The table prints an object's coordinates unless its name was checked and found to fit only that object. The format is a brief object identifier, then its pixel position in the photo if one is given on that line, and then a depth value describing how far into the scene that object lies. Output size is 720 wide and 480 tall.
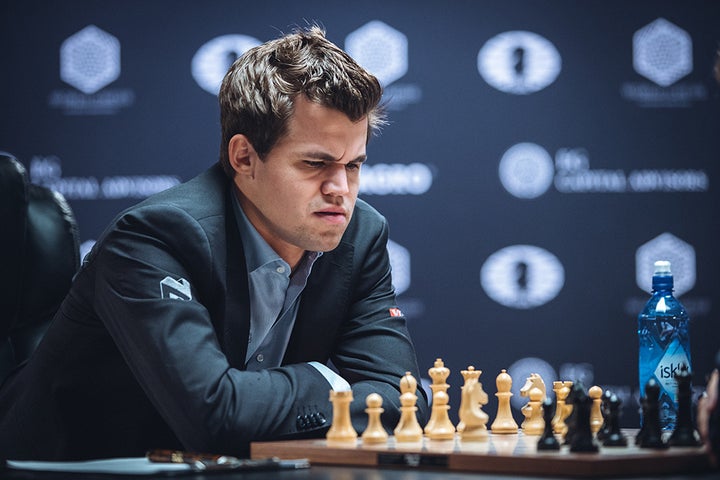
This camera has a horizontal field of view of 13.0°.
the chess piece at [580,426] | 3.04
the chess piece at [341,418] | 3.16
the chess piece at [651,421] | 3.06
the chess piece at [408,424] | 3.16
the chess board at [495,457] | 2.99
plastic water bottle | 3.35
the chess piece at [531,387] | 3.29
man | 3.38
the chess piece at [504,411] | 3.28
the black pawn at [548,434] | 3.05
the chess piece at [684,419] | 3.07
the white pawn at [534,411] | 3.28
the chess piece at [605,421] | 3.11
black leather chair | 3.63
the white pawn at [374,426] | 3.14
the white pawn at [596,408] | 3.27
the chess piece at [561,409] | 3.28
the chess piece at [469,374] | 3.27
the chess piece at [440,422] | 3.20
